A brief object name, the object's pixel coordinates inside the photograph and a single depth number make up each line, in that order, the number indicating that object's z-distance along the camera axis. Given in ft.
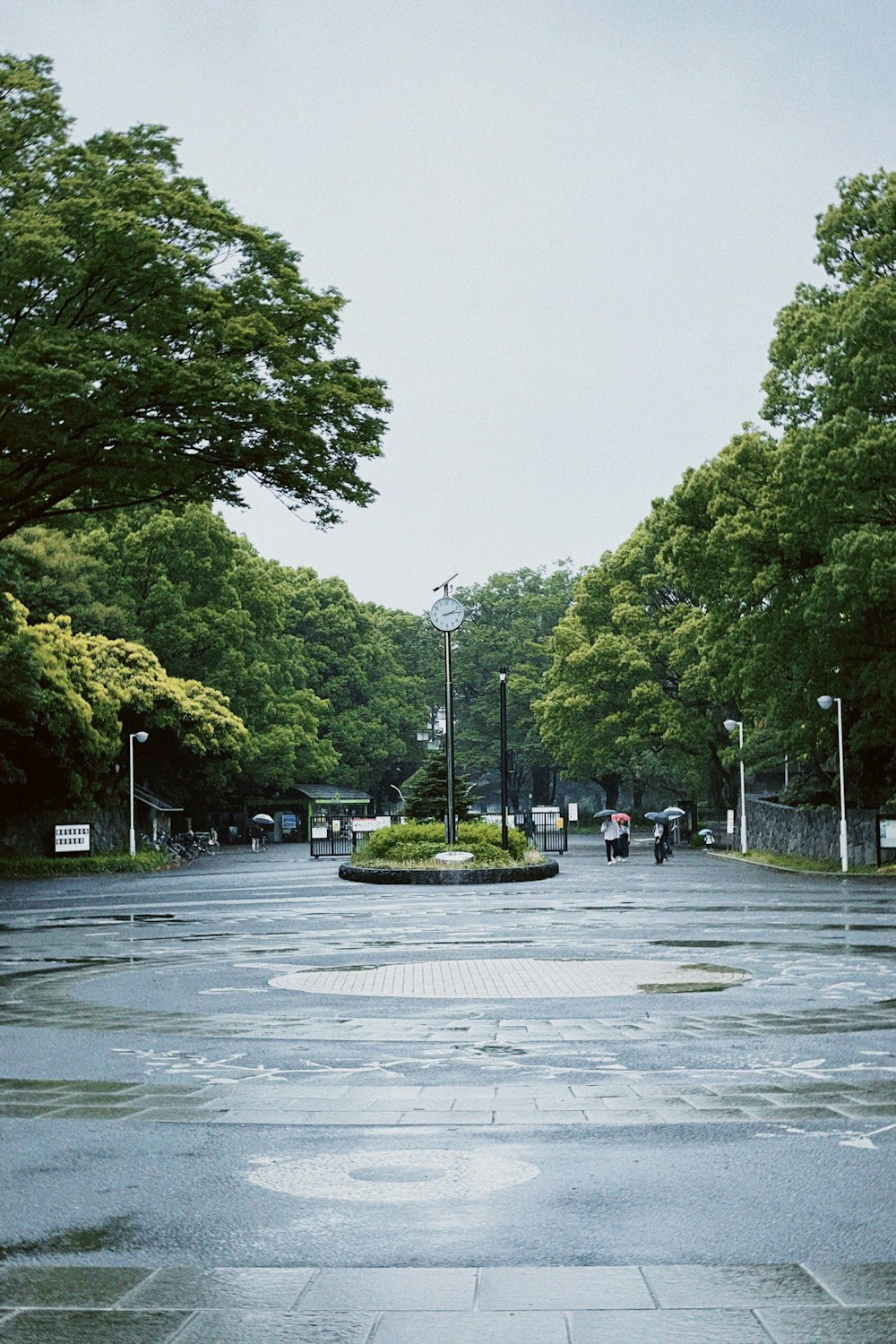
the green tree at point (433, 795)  139.74
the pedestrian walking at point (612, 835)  153.38
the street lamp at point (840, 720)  115.15
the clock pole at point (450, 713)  113.91
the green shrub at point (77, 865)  136.87
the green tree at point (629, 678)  205.98
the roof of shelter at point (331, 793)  255.91
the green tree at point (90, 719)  132.77
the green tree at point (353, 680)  287.89
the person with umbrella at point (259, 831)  218.38
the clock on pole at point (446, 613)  114.42
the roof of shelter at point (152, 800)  178.63
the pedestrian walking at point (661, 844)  142.41
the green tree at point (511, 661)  310.65
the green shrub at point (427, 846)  112.98
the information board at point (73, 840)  149.18
